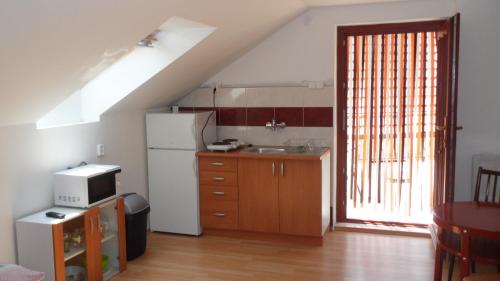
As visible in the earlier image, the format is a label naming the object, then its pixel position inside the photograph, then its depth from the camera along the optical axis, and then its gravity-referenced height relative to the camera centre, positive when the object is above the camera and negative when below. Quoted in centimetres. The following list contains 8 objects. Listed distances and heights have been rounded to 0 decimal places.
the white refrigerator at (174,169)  468 -59
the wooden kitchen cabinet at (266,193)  439 -80
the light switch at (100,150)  414 -34
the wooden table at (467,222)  274 -69
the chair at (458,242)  295 -86
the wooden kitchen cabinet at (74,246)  316 -93
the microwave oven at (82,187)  345 -56
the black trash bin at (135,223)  411 -98
